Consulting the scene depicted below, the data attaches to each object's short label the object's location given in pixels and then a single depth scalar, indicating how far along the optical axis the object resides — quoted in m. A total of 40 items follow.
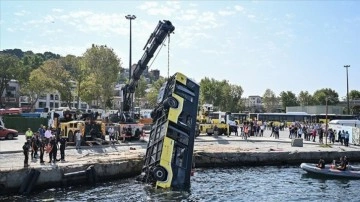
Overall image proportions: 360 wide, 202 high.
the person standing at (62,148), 27.94
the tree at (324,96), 138.66
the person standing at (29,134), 31.70
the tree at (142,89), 118.37
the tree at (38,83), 78.94
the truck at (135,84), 37.97
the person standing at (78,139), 35.44
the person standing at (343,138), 47.06
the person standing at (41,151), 27.26
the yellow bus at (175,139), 23.45
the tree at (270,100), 155.00
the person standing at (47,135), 31.92
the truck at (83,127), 38.94
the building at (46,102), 119.84
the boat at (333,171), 30.98
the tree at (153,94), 117.38
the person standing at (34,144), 28.38
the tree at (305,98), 143.65
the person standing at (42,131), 33.94
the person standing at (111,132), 42.11
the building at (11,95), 109.94
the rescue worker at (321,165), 32.03
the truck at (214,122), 55.84
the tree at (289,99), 145.25
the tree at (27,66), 98.12
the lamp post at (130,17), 54.86
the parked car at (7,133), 45.34
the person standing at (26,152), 25.45
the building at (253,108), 176.07
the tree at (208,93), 119.25
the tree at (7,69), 93.56
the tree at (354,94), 140.79
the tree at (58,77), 79.31
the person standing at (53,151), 27.16
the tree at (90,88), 76.88
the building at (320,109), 97.50
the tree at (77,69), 80.26
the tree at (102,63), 77.12
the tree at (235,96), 124.54
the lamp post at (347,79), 84.19
